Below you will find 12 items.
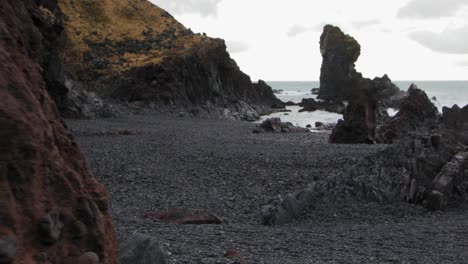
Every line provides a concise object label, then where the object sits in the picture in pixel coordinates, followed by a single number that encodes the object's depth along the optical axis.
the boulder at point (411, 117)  29.20
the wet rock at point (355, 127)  26.86
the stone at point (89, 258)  3.93
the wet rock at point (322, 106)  63.16
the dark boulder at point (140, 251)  5.54
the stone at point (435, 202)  12.18
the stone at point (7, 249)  3.16
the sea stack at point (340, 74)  78.50
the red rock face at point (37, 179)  3.42
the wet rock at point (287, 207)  10.34
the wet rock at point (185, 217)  9.66
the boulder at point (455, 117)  24.27
